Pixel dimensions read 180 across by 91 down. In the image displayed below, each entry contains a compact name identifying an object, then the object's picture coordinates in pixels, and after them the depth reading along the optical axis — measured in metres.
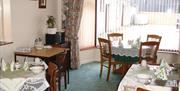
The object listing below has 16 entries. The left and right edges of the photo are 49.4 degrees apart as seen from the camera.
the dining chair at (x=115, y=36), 4.26
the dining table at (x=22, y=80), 2.05
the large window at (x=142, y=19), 4.30
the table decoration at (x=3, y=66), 2.37
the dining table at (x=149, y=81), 1.94
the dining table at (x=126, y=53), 3.59
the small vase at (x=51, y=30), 3.76
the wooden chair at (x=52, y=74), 2.25
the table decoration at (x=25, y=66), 2.38
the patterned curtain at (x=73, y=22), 4.13
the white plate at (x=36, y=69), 2.29
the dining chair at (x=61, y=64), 3.01
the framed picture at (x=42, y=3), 3.74
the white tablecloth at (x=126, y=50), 3.58
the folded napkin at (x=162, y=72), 2.15
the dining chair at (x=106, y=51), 3.62
